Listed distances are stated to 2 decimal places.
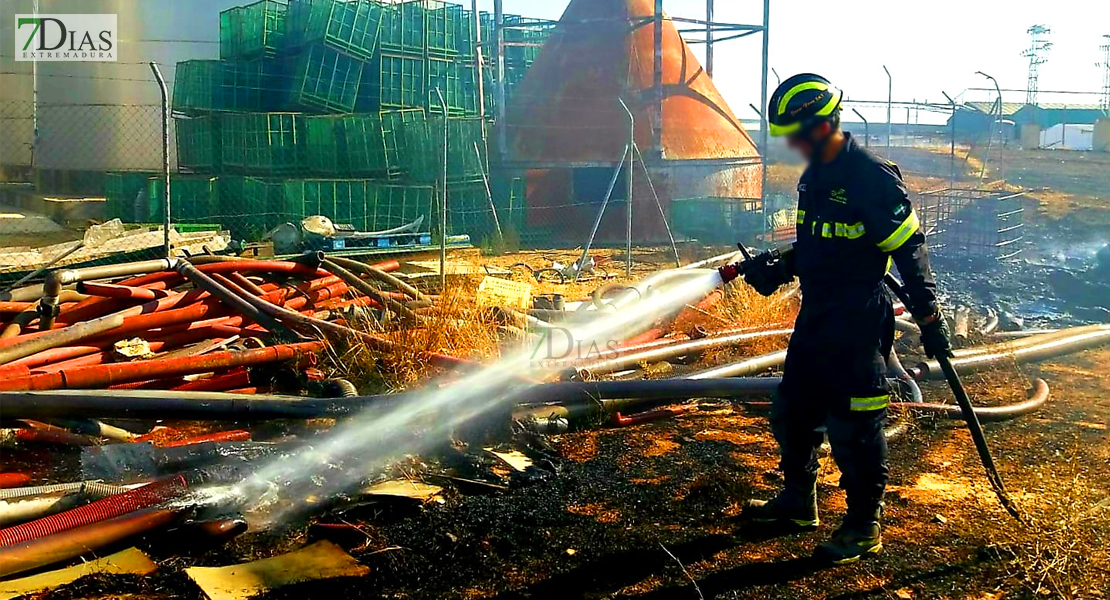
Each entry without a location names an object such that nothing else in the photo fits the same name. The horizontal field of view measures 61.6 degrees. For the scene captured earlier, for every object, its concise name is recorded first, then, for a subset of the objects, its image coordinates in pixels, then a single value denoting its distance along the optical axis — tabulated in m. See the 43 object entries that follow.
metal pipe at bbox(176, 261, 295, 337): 6.60
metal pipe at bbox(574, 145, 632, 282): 11.92
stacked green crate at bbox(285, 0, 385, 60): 17.83
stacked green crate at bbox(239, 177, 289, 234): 14.90
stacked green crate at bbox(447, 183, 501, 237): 15.76
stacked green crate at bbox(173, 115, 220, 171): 17.00
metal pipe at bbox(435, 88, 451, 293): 8.67
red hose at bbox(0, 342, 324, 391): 4.87
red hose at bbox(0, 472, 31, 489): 4.20
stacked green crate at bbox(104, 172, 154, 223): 16.48
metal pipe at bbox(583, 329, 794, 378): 6.54
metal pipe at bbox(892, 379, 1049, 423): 5.69
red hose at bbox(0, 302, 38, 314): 6.29
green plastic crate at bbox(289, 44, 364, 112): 17.88
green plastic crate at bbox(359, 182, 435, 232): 14.97
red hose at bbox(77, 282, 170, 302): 6.43
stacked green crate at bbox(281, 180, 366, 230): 14.65
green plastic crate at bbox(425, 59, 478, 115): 19.22
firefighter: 3.61
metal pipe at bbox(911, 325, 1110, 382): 6.97
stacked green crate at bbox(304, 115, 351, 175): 16.33
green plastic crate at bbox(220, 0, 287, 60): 18.61
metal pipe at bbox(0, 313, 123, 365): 5.43
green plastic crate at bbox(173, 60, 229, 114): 17.84
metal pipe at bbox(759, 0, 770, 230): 18.25
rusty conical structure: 18.66
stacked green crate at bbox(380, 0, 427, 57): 18.58
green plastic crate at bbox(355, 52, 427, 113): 18.52
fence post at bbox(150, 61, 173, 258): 8.06
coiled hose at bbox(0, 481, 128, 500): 3.80
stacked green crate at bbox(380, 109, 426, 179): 16.36
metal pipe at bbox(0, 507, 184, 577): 3.26
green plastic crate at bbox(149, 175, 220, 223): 15.20
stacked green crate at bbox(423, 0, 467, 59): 19.31
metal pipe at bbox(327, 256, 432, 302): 7.98
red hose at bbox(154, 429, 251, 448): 5.00
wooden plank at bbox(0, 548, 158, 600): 3.19
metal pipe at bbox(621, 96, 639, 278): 11.61
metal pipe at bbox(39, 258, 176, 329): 6.13
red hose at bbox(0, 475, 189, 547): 3.37
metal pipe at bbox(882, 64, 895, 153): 23.52
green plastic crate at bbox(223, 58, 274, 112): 17.98
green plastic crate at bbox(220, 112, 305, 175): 16.33
